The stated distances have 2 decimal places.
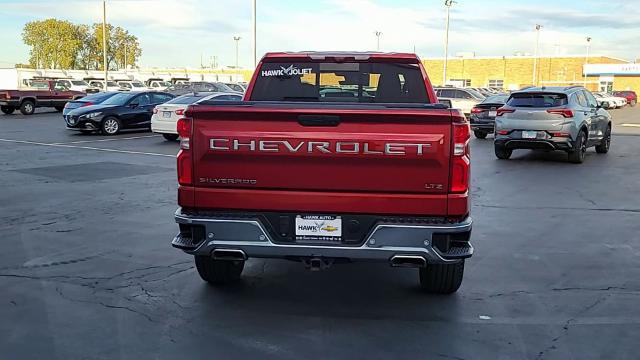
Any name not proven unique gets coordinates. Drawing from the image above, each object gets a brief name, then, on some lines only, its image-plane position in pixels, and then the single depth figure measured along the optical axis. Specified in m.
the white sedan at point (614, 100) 56.56
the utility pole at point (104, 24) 47.04
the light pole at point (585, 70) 81.87
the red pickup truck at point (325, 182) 4.25
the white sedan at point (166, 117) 19.02
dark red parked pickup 32.75
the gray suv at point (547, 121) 13.86
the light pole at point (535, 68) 82.34
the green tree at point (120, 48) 139.25
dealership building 81.44
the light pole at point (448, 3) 53.31
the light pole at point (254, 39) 33.78
